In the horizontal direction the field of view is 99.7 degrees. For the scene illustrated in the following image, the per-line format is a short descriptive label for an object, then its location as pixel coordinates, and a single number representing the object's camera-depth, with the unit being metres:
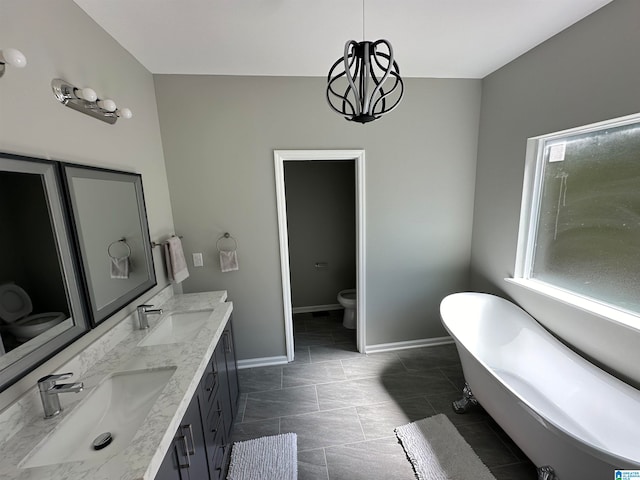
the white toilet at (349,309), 3.41
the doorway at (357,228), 2.47
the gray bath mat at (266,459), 1.70
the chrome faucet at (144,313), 1.75
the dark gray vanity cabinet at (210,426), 1.09
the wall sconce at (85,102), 1.28
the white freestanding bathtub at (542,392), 1.33
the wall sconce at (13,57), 0.87
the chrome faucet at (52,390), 1.02
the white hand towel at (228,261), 2.47
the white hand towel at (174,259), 2.14
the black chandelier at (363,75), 1.00
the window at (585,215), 1.64
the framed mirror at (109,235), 1.29
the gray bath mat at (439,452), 1.67
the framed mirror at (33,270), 0.95
